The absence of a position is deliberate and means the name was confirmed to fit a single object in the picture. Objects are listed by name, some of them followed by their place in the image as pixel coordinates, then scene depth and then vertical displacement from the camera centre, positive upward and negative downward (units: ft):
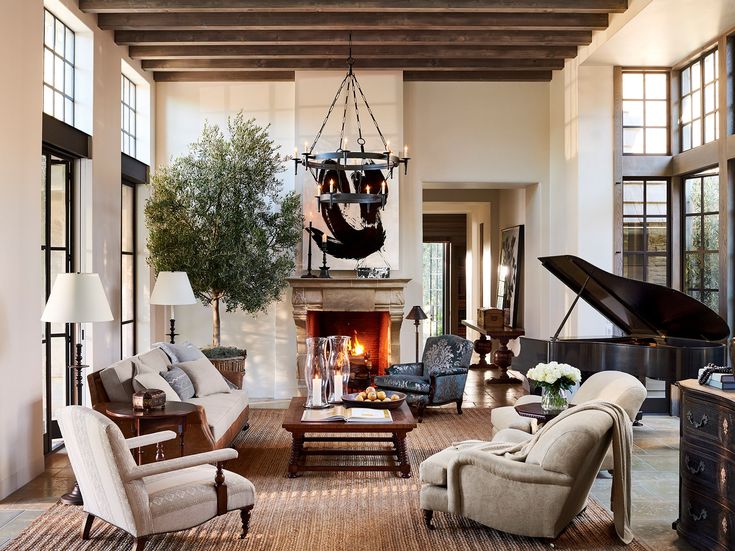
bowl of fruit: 19.43 -3.18
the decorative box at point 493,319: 34.68 -1.86
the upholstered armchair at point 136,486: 12.24 -3.64
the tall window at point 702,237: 24.00 +1.42
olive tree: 26.78 +1.98
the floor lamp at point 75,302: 15.37 -0.49
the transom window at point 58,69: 20.59 +5.99
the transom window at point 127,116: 27.71 +6.13
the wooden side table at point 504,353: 33.78 -3.38
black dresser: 12.34 -3.28
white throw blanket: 13.47 -3.24
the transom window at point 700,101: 24.12 +5.98
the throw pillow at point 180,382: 19.54 -2.74
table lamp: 23.66 -0.36
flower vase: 16.80 -2.73
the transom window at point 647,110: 27.04 +6.11
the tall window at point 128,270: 27.37 +0.32
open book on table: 17.90 -3.35
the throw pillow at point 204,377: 20.93 -2.81
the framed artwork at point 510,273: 34.37 +0.27
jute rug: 13.50 -4.80
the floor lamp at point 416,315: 28.78 -1.39
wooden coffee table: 17.66 -4.02
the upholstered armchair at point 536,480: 13.23 -3.64
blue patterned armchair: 24.88 -3.32
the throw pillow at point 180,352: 21.49 -2.16
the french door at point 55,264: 20.18 +0.42
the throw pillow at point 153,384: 17.20 -2.47
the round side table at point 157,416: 15.56 -2.87
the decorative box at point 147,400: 15.96 -2.60
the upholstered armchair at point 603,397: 16.88 -2.77
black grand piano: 18.65 -1.54
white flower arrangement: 16.49 -2.13
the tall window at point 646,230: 26.94 +1.77
